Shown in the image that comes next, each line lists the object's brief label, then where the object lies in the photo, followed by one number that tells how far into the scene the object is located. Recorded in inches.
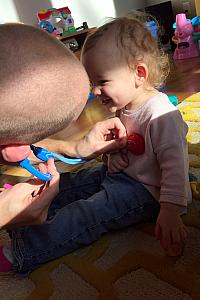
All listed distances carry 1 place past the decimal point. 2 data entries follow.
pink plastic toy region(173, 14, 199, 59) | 95.7
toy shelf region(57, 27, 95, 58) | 101.8
